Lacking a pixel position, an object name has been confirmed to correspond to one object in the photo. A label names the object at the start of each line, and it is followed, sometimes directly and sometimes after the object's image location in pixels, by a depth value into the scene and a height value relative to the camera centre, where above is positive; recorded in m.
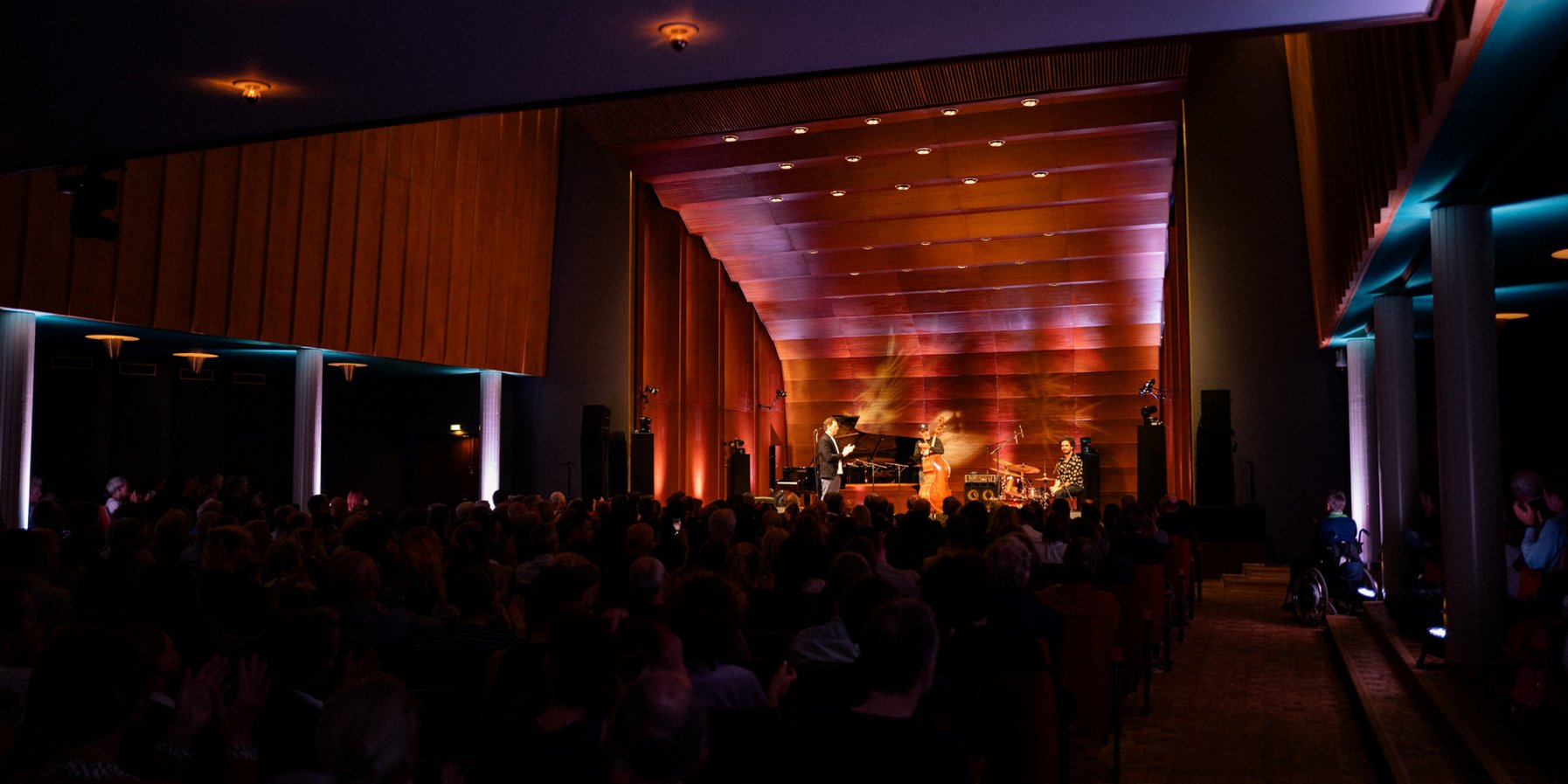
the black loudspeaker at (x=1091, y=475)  19.17 -0.30
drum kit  20.78 -0.57
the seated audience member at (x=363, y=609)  4.20 -0.60
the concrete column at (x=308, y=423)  13.14 +0.41
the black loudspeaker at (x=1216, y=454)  13.79 +0.05
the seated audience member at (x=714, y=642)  3.11 -0.54
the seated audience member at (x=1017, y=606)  4.38 -0.61
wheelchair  9.69 -1.18
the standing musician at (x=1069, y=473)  19.33 -0.27
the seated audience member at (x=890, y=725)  2.30 -0.59
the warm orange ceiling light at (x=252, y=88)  5.04 +1.73
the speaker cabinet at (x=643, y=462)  17.41 -0.08
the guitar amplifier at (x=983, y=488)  20.64 -0.57
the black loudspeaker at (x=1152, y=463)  16.03 -0.08
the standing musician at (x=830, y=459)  20.39 -0.02
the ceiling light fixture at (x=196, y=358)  13.13 +1.20
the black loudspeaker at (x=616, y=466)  16.95 -0.13
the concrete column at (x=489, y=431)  16.81 +0.41
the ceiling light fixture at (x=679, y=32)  4.47 +1.77
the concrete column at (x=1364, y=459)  11.40 -0.01
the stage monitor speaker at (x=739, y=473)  19.86 -0.28
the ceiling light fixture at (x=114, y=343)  11.53 +1.22
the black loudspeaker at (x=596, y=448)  16.30 +0.15
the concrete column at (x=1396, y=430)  8.70 +0.23
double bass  20.39 -0.29
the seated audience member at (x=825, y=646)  3.81 -0.67
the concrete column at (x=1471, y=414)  6.12 +0.25
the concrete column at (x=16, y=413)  9.50 +0.39
